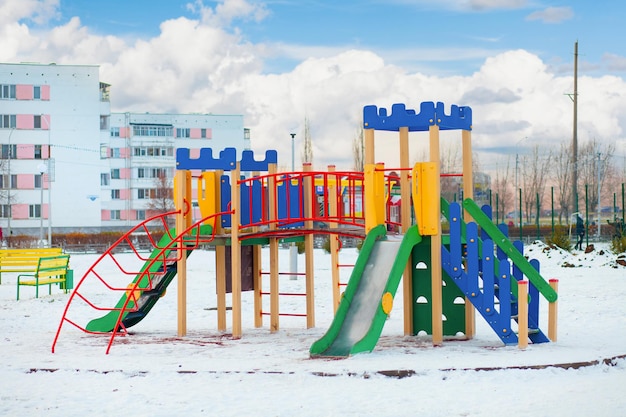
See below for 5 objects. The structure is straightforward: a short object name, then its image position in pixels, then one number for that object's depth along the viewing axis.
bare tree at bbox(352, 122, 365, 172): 58.80
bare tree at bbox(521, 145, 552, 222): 67.75
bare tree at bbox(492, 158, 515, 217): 68.18
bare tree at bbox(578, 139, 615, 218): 62.40
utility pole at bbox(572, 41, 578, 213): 52.94
